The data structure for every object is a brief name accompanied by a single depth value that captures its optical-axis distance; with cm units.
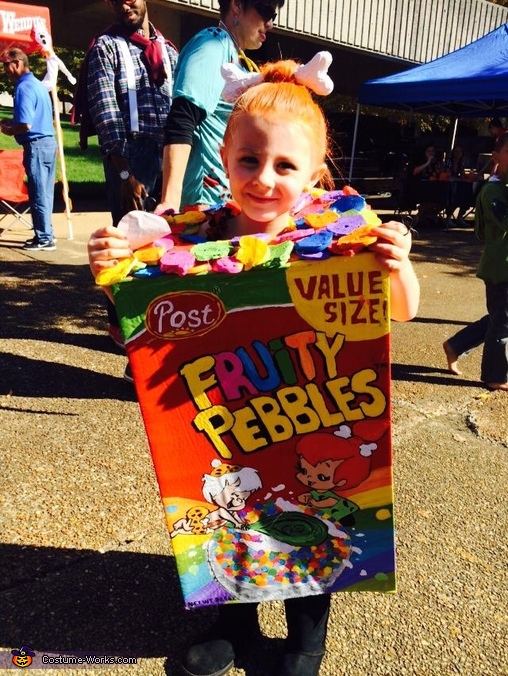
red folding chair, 759
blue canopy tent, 882
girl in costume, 142
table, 1084
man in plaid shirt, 342
